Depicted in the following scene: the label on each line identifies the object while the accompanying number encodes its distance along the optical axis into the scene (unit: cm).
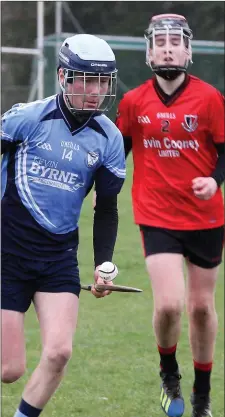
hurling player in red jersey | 1234
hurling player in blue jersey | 1013
